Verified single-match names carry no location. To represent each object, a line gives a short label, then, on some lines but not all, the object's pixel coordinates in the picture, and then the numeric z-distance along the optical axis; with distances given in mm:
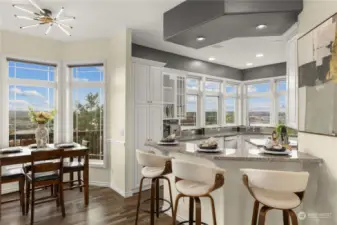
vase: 3562
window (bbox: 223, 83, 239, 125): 6805
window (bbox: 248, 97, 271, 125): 6625
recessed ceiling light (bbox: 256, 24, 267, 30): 2660
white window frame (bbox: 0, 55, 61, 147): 3992
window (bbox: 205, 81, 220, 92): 6287
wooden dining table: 2988
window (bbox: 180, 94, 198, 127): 5632
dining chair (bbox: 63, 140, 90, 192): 3593
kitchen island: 2189
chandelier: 3053
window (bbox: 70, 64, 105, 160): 4609
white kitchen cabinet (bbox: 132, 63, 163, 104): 4168
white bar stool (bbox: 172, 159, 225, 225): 1961
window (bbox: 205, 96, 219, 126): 6251
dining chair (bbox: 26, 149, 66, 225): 2906
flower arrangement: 3535
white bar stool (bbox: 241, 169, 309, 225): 1690
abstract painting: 1903
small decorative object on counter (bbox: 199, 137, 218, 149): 2484
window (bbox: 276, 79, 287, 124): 6270
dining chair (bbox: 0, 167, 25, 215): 3109
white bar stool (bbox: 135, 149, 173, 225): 2516
